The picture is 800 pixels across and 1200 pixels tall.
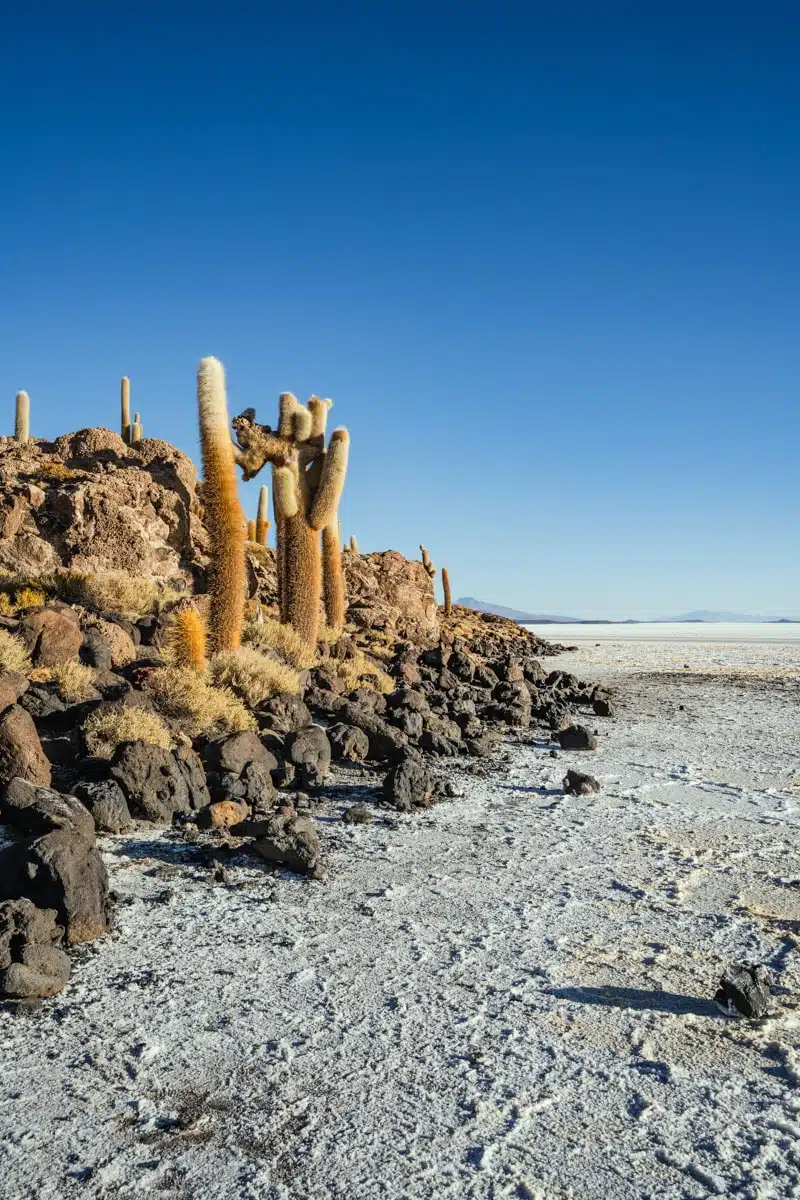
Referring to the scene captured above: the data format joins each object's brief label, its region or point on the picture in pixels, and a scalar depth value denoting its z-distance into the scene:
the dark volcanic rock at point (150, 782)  6.61
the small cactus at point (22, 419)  21.98
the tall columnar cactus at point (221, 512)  11.70
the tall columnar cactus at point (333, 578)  17.59
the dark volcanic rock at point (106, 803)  6.27
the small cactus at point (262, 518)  25.59
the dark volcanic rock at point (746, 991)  3.87
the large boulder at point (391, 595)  21.86
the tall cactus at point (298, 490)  14.20
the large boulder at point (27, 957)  3.88
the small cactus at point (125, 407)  23.06
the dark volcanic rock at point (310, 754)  8.01
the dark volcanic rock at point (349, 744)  9.07
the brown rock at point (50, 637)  9.88
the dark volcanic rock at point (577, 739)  10.62
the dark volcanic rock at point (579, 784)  8.20
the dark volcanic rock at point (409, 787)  7.48
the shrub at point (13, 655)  9.19
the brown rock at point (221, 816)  6.53
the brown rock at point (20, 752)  6.49
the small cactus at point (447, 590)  34.53
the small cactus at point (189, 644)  10.45
